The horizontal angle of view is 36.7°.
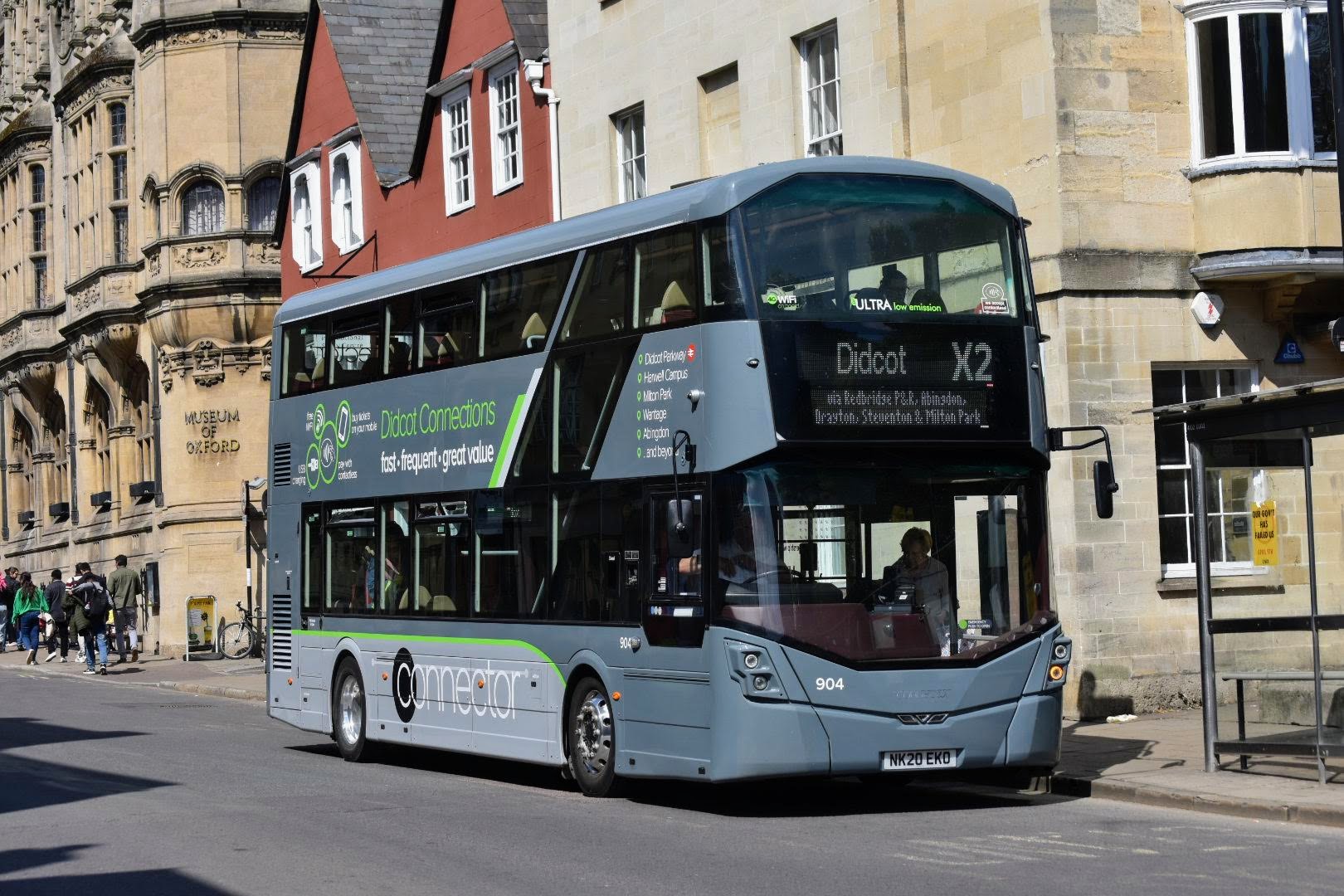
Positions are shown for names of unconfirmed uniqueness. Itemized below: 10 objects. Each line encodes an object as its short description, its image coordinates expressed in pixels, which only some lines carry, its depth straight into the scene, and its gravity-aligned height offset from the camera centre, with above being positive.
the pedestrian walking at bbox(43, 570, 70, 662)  41.06 -0.84
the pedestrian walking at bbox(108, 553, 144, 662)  35.84 -0.38
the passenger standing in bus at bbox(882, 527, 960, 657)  13.45 -0.28
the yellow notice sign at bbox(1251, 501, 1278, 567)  14.44 -0.05
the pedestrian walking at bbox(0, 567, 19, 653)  51.38 -0.65
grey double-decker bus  13.21 +0.40
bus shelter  13.73 -0.33
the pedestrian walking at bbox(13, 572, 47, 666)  44.88 -0.86
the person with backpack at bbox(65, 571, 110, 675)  35.28 -0.82
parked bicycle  38.47 -1.45
